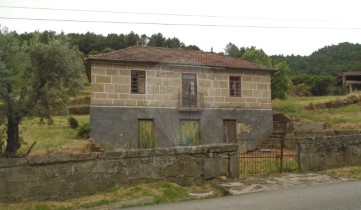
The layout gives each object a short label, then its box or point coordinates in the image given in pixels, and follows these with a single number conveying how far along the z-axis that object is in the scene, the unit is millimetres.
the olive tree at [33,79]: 11963
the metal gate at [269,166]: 11297
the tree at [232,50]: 61600
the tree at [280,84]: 33344
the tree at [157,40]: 68750
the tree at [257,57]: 35719
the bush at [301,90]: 43469
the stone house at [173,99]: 20844
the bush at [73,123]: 26406
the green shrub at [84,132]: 22328
